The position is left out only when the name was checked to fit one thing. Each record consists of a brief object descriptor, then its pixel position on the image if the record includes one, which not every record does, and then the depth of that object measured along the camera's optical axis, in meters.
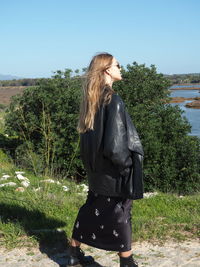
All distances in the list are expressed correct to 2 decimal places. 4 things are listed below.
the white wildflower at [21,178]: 8.33
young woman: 3.10
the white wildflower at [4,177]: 8.29
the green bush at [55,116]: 13.22
